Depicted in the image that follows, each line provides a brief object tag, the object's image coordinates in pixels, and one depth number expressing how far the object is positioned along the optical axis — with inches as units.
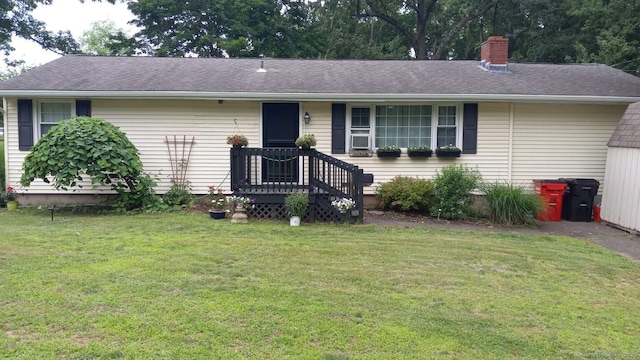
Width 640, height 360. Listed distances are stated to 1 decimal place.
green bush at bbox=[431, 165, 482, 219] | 358.0
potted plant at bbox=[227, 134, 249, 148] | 338.0
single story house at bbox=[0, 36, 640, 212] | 377.4
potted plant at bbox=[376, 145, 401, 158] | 388.5
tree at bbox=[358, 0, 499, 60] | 967.6
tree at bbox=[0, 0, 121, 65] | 835.4
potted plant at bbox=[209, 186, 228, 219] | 340.2
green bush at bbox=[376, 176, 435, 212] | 363.9
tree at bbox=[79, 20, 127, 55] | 1914.4
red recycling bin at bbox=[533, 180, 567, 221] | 376.5
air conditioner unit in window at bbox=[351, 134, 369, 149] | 395.2
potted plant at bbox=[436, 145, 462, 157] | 388.8
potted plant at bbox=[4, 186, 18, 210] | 375.2
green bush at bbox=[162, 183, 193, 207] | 378.3
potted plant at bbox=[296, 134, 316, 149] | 336.1
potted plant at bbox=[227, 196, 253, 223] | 328.2
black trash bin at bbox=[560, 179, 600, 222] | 373.7
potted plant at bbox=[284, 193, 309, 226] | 319.0
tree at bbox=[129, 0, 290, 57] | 916.0
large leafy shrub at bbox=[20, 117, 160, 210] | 328.5
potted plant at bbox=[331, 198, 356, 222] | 323.3
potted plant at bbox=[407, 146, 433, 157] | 388.2
